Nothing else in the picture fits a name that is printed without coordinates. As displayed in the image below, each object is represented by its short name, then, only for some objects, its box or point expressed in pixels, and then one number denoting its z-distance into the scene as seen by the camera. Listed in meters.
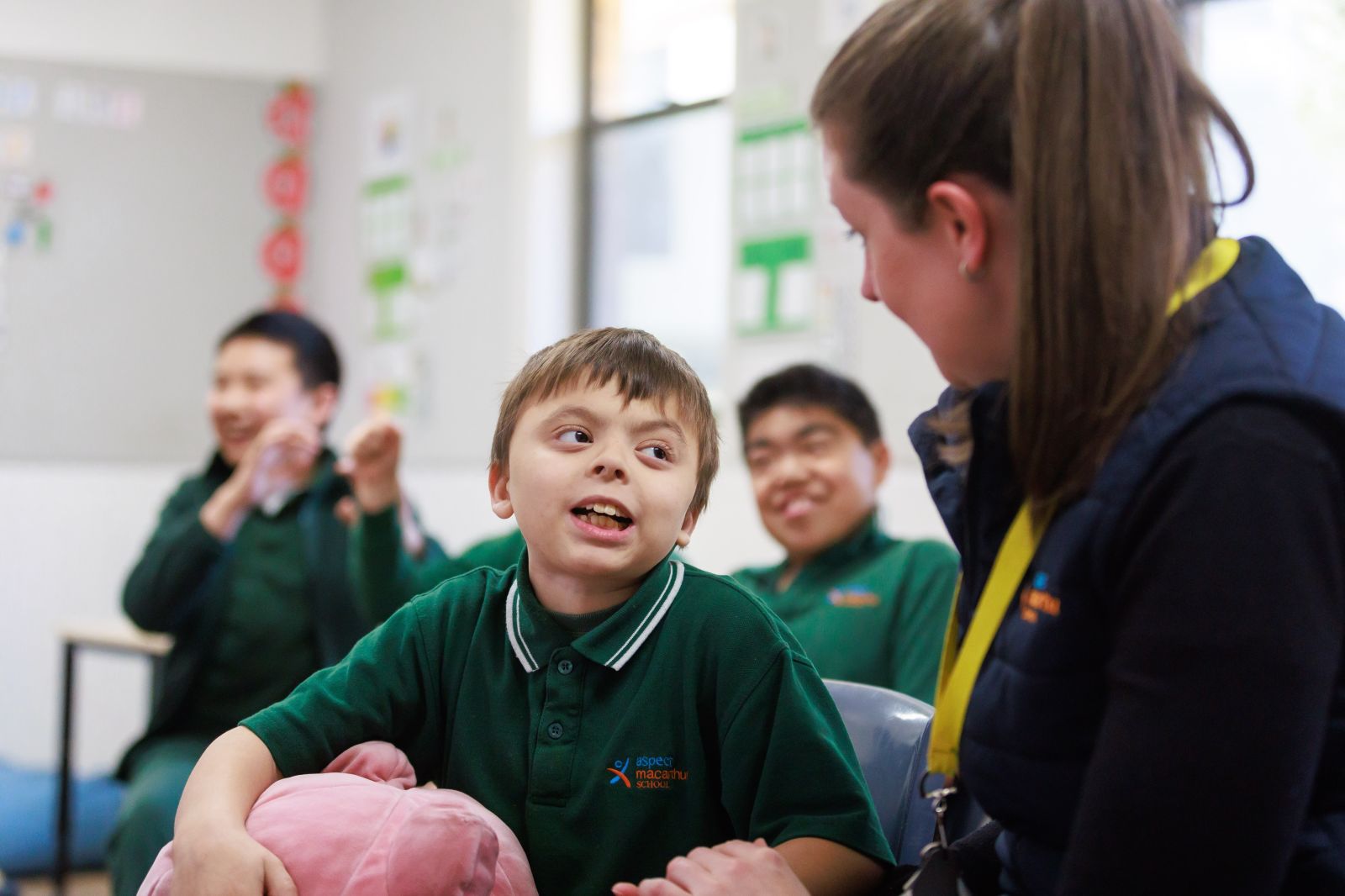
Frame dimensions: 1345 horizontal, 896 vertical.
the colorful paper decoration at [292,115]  5.52
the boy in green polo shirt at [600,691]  1.09
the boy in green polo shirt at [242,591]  2.46
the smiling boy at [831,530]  2.21
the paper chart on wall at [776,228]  3.57
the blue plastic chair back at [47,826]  3.27
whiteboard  5.07
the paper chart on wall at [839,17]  3.34
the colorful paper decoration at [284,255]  5.56
